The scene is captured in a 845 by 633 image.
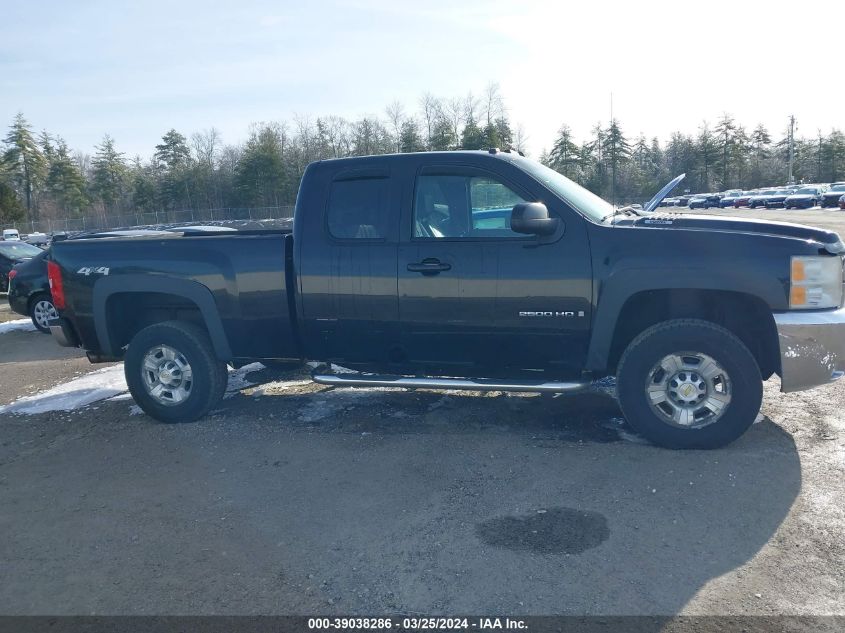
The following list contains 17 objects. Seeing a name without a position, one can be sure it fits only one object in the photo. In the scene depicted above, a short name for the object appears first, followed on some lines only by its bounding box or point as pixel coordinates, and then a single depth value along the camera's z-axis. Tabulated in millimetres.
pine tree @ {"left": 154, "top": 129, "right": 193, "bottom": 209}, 52969
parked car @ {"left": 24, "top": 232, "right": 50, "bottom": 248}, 26188
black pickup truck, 4738
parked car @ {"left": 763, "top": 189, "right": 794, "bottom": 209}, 54406
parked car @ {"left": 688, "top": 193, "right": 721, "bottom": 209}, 56784
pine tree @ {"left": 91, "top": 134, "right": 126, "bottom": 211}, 61281
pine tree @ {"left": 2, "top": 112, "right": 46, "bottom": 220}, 59906
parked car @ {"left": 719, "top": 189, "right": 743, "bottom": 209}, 57844
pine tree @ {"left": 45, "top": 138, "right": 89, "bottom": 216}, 59625
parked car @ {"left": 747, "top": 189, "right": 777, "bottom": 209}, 55719
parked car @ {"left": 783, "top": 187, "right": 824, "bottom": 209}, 51062
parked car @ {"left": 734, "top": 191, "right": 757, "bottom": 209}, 57512
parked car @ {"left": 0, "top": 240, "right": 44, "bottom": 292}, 17281
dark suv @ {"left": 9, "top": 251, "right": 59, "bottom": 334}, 11672
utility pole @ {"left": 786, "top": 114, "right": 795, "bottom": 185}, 73662
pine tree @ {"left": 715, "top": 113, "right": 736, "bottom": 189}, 65062
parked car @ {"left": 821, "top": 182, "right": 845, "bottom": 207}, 48325
